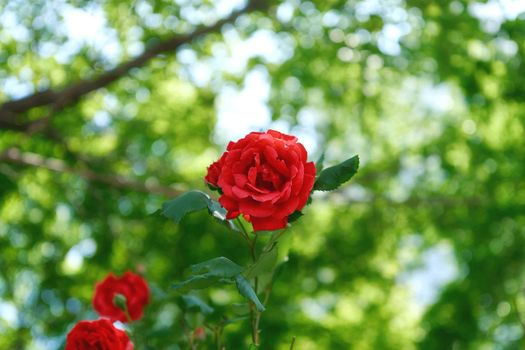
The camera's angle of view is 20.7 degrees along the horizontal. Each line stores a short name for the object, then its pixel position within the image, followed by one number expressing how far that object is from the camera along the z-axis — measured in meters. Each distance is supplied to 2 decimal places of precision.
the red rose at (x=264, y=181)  1.24
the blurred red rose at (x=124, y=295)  1.58
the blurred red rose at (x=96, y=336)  1.35
